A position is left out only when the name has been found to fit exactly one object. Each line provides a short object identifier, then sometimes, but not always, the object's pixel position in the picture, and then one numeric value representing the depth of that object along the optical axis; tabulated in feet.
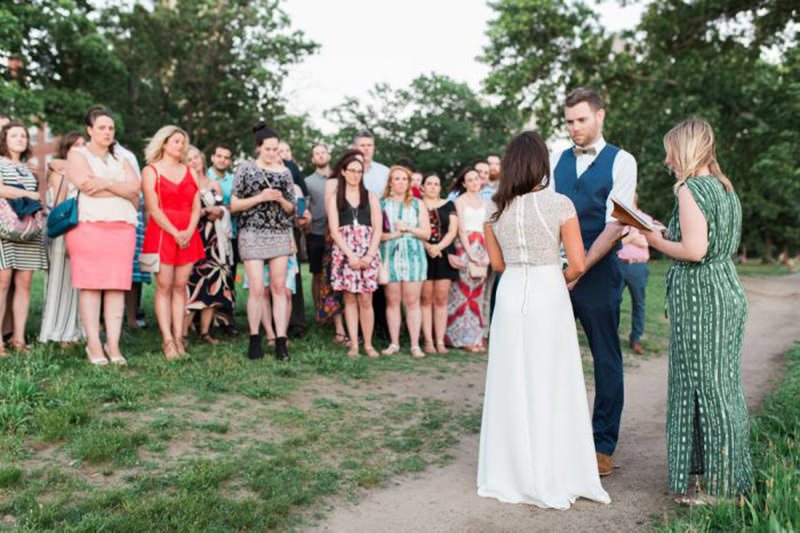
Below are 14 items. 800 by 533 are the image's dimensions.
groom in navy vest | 14.24
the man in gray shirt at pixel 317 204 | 28.53
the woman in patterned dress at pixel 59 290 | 23.73
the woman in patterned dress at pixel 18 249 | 21.84
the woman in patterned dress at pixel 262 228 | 23.25
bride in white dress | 12.73
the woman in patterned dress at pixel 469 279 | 29.04
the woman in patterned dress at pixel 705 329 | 12.02
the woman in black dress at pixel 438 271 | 28.14
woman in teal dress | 27.12
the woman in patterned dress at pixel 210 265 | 25.90
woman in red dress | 22.08
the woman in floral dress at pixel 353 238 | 25.32
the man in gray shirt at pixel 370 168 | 29.37
